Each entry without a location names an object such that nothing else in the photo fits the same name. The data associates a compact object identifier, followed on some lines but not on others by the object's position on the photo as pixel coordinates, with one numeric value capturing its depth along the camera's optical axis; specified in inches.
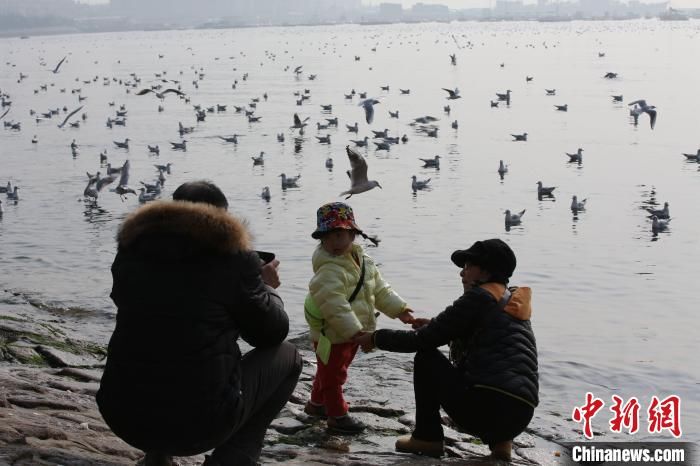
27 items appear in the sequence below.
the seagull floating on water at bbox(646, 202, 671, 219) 712.4
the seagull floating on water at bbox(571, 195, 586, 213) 756.6
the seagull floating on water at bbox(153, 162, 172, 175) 960.3
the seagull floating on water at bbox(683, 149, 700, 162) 967.2
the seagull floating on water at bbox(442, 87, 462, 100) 1517.0
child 242.2
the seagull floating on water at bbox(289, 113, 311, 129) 1125.1
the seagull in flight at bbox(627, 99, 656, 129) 1144.2
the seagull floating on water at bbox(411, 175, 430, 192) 854.5
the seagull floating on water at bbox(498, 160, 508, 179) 925.2
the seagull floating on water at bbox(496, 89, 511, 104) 1600.6
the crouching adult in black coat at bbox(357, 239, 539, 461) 222.8
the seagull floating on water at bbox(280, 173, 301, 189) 879.7
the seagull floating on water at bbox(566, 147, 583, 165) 997.2
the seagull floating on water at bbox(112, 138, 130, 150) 1178.7
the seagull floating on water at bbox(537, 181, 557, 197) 816.3
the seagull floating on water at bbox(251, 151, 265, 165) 1019.3
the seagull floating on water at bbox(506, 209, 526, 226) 707.4
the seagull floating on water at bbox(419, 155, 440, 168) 972.6
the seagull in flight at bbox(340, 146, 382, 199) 648.1
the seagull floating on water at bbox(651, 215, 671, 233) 692.1
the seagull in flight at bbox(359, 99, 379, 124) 1020.5
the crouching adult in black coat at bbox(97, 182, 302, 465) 188.1
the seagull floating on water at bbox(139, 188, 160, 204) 818.4
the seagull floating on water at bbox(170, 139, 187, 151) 1146.6
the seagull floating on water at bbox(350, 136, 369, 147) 1093.7
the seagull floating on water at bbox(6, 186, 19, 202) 845.2
